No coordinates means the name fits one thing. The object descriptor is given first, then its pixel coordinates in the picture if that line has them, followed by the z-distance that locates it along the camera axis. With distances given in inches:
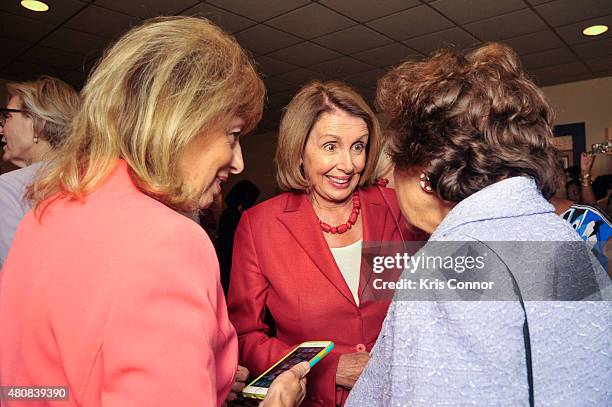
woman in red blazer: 64.8
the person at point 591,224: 71.5
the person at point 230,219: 156.8
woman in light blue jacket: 28.3
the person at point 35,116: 82.5
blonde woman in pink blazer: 24.0
